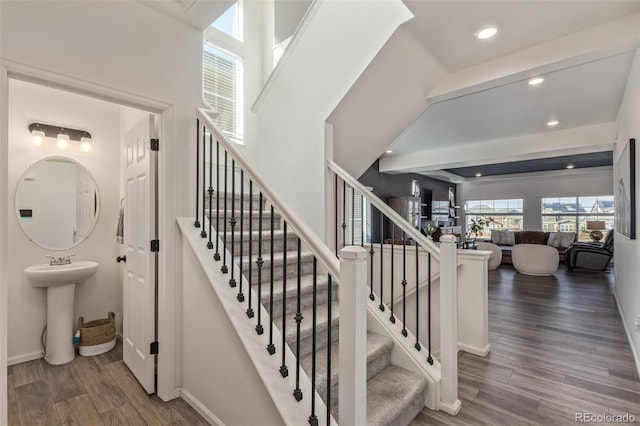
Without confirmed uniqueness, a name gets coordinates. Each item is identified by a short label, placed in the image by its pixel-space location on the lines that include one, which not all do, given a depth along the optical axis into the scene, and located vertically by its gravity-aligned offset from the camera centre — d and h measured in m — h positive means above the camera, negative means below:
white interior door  2.33 -0.31
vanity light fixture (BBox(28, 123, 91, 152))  2.93 +0.80
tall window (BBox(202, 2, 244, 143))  4.00 +1.94
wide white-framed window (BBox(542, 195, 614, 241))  9.09 +0.05
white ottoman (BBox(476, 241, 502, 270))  7.26 -0.95
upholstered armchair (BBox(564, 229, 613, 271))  7.15 -0.96
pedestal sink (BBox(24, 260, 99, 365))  2.76 -0.84
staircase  1.82 -0.89
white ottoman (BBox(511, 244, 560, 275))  6.62 -0.98
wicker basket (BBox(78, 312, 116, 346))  2.96 -1.15
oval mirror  2.95 +0.13
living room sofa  8.49 -0.72
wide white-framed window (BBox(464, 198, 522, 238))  10.61 +0.06
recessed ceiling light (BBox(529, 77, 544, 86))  3.41 +1.51
